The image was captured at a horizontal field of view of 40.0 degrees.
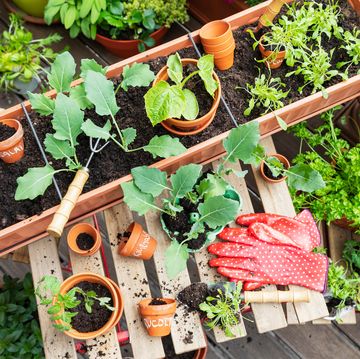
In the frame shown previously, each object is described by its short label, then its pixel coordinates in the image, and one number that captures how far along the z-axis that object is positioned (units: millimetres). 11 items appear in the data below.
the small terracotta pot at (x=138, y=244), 1497
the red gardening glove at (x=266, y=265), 1538
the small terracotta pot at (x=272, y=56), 1591
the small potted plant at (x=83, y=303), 1394
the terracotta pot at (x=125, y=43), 2275
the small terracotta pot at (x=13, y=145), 1428
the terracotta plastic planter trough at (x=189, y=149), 1456
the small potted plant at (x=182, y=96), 1383
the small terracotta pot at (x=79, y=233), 1540
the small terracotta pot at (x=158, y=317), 1431
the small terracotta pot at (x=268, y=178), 1639
